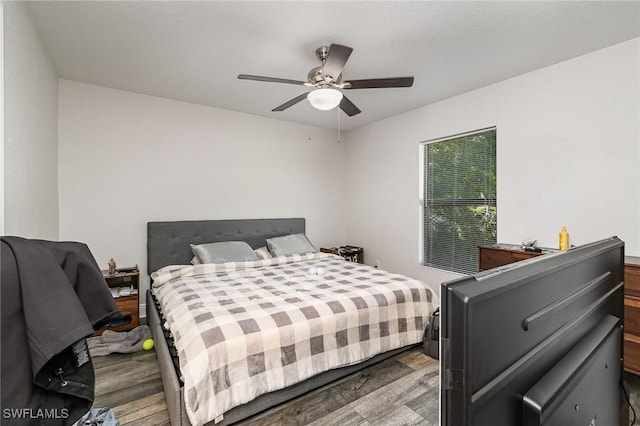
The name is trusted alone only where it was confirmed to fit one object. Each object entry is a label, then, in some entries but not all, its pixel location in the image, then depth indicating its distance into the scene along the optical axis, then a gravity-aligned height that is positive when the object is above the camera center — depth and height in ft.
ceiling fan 7.02 +3.27
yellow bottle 7.90 -0.71
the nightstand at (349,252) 15.05 -2.10
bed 5.32 -2.59
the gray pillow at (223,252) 10.81 -1.60
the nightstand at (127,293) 9.64 -2.80
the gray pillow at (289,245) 12.51 -1.51
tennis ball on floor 8.58 -3.97
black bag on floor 7.86 -3.44
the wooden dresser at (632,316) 6.33 -2.24
